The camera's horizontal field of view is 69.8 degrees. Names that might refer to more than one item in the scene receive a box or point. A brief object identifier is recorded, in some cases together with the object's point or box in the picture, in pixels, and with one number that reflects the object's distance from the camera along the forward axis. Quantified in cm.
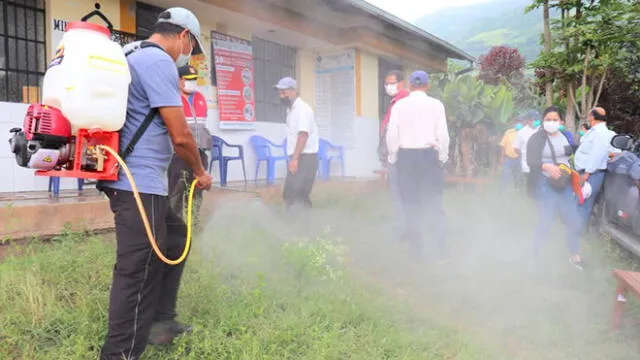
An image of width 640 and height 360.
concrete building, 518
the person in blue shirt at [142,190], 195
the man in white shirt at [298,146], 486
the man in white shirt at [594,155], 473
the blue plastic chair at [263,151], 731
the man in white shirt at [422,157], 438
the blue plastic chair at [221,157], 650
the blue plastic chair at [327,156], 864
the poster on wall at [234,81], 704
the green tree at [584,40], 856
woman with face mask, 430
